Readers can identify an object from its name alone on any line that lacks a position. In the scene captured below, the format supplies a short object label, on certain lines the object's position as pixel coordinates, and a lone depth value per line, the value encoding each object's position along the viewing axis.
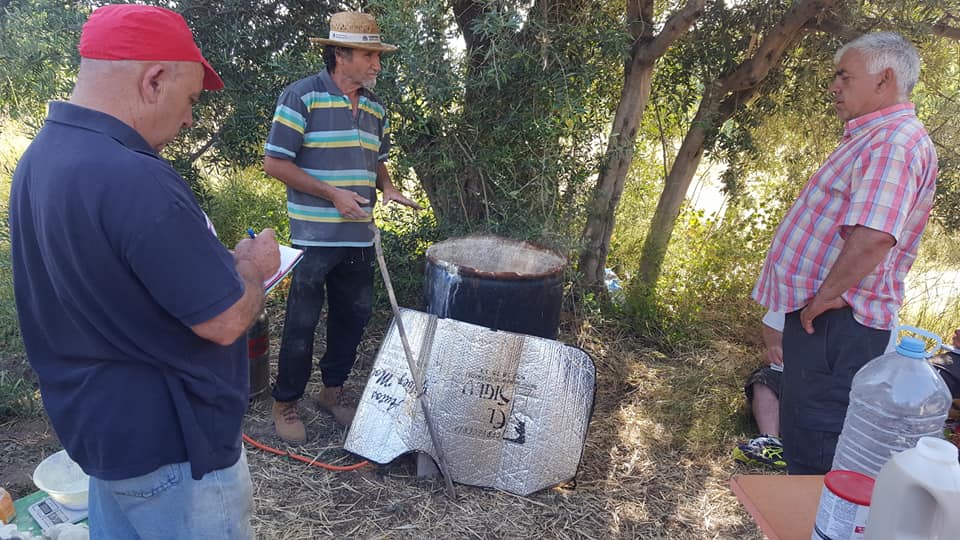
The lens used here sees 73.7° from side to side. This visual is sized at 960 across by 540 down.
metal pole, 2.81
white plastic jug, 1.03
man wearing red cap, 1.25
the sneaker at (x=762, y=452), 3.42
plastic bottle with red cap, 1.18
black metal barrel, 3.01
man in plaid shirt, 2.28
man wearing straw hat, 2.94
